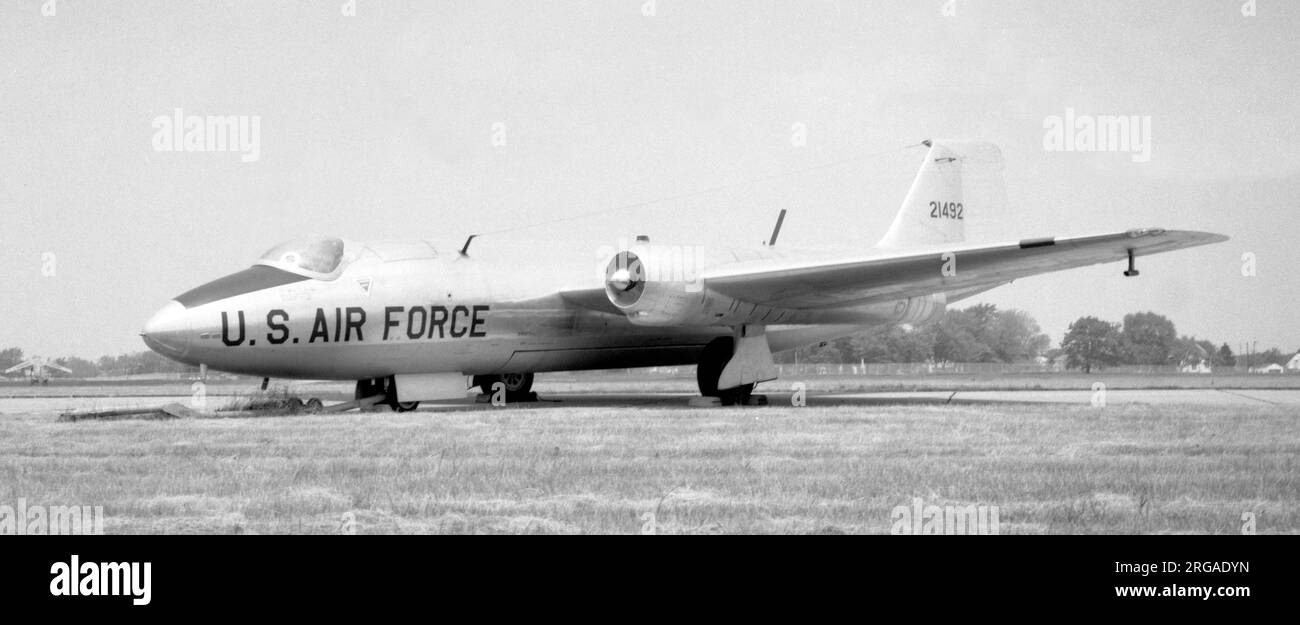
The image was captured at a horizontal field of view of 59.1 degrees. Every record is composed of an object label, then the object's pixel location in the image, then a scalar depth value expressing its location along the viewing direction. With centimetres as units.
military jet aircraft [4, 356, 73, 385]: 5012
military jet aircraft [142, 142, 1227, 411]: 1784
